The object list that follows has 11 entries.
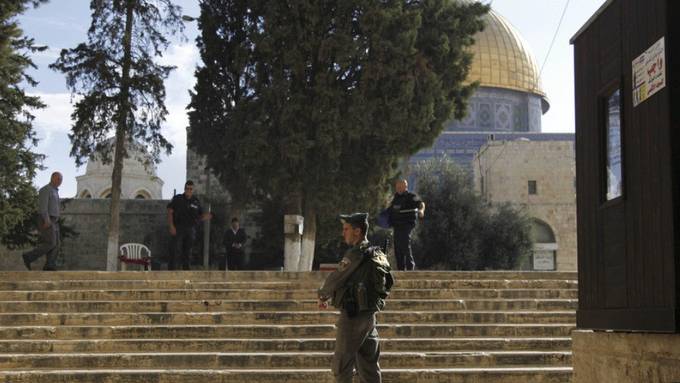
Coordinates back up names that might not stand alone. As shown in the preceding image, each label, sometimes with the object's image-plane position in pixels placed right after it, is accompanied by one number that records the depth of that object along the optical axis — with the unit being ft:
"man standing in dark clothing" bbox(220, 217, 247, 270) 52.43
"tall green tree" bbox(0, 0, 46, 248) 67.31
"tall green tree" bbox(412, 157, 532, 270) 89.51
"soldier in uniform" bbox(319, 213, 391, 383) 20.01
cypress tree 63.16
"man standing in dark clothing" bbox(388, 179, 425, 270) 41.60
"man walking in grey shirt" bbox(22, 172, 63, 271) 40.50
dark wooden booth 17.56
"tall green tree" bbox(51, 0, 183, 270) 62.95
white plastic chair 59.98
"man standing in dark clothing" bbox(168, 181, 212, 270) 44.62
